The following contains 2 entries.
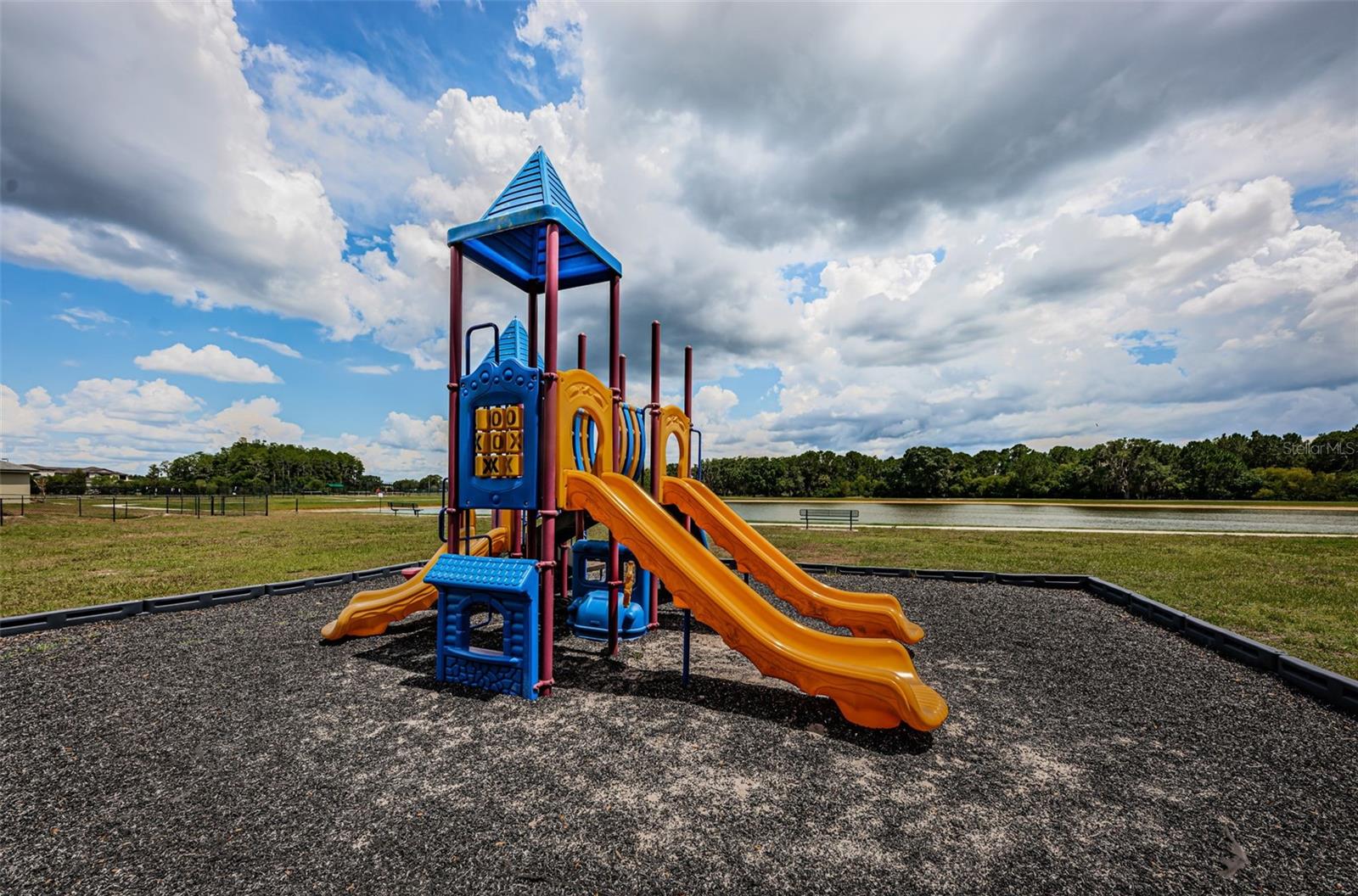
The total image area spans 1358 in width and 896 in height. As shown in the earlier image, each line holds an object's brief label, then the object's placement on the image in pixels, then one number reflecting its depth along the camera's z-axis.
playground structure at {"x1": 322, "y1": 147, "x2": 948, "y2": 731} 4.98
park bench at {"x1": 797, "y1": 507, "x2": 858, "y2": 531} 26.41
